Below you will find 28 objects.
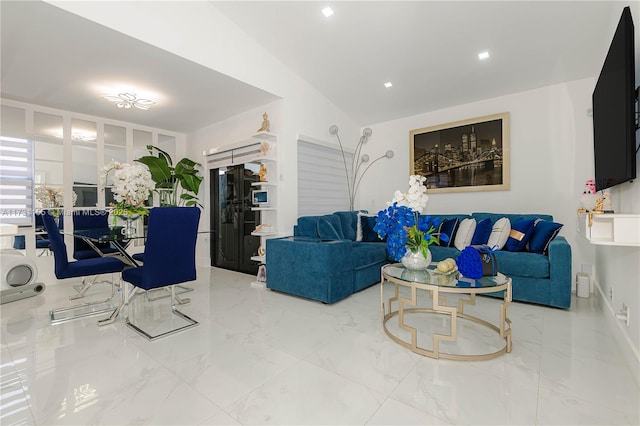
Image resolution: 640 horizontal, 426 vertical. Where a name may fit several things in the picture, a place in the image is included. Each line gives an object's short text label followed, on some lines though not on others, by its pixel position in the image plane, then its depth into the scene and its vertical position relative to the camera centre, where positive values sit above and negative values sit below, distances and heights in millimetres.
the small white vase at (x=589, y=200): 2678 +100
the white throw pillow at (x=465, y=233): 3703 -279
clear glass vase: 2896 -111
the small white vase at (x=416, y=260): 2363 -388
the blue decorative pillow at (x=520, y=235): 3264 -264
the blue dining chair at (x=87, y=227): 3620 -197
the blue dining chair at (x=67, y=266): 2682 -504
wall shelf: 1376 -92
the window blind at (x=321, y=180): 4508 +539
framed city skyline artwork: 4145 +865
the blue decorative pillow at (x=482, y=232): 3588 -252
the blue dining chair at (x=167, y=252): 2277 -323
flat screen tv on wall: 1562 +603
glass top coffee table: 1943 -589
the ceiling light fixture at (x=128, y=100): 3676 +1455
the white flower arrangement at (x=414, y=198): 2291 +109
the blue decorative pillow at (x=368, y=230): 4422 -278
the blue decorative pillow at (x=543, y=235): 3115 -263
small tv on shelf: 4160 +216
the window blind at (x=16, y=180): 3873 +442
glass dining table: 2527 -234
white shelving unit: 4055 +783
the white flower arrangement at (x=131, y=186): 2842 +260
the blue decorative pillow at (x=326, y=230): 3727 -228
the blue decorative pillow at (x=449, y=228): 3872 -226
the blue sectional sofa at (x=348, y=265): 2871 -580
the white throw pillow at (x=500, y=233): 3344 -248
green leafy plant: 4668 +597
